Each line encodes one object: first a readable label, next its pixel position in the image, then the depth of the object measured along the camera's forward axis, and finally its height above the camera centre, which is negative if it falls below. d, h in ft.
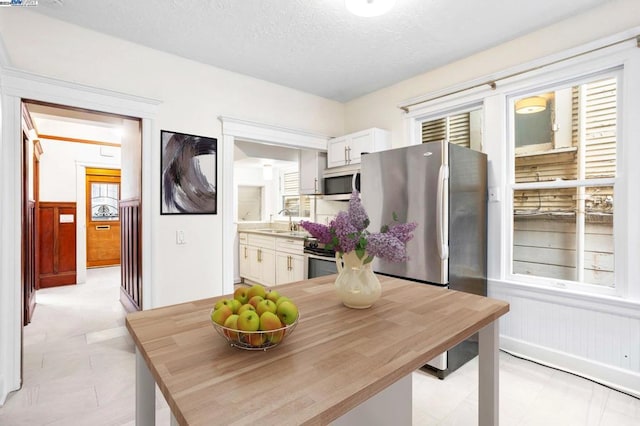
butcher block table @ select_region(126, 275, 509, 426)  2.17 -1.31
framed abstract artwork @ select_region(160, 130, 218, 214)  9.24 +1.15
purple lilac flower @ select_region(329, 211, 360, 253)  4.01 -0.28
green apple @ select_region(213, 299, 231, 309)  3.15 -0.93
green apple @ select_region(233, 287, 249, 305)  3.36 -0.91
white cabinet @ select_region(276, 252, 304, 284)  13.41 -2.49
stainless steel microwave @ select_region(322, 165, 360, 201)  12.00 +1.17
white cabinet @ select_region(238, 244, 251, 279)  17.17 -2.81
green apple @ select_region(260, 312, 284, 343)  2.83 -1.02
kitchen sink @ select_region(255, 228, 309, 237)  16.12 -1.14
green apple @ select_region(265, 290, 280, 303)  3.26 -0.89
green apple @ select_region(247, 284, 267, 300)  3.37 -0.87
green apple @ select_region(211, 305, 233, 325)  2.97 -0.99
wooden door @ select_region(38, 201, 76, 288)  16.38 -1.70
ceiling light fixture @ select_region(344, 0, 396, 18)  6.32 +4.16
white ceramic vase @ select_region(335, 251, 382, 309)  4.14 -0.97
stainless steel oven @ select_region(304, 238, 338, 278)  11.85 -1.95
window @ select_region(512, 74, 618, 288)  7.73 +0.74
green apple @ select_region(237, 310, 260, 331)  2.80 -0.99
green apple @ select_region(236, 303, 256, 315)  2.95 -0.92
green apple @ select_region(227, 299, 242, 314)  3.10 -0.94
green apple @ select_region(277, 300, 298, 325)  2.99 -0.98
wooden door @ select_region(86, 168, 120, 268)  21.79 -0.39
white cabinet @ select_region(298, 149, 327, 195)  13.46 +1.81
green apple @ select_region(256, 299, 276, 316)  2.97 -0.92
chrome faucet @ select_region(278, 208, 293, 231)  18.24 -0.10
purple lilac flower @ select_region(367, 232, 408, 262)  3.84 -0.44
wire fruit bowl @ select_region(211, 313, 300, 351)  2.83 -1.15
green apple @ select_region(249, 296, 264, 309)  3.09 -0.89
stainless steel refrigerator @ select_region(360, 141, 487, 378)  7.85 +0.00
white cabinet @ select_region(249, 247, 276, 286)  15.07 -2.76
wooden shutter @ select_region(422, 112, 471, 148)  10.62 +2.85
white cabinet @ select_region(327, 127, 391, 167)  11.54 +2.54
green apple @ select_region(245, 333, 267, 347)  2.83 -1.15
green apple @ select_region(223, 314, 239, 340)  2.84 -1.04
